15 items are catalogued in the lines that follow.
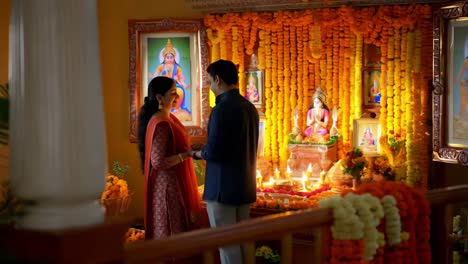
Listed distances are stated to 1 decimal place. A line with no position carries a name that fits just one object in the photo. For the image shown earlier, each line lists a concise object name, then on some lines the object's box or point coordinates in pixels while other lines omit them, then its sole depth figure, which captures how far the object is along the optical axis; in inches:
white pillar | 82.0
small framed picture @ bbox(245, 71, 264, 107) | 288.4
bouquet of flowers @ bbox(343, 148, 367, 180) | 257.8
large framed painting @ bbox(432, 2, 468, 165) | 243.1
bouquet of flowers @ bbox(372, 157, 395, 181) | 257.3
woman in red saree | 202.4
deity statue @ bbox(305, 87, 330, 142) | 274.8
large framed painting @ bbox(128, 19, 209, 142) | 297.0
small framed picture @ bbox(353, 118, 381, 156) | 267.3
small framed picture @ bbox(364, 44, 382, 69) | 269.3
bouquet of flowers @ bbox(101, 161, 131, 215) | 290.5
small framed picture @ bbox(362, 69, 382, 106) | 268.7
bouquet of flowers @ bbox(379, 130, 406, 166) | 258.7
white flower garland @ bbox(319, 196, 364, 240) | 113.9
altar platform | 271.0
